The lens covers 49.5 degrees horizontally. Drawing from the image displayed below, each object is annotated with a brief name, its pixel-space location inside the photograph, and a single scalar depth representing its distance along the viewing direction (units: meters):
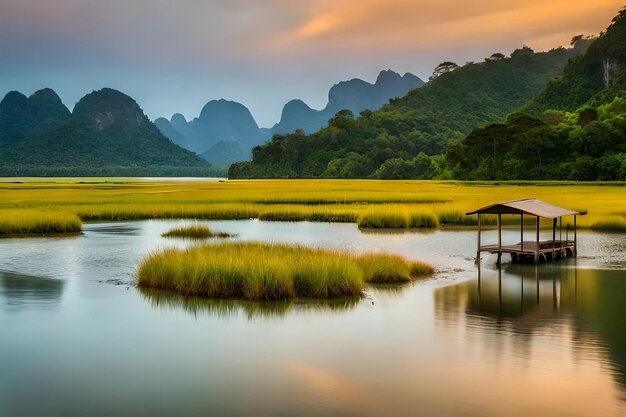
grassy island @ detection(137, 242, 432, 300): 18.49
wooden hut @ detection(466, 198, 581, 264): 25.44
